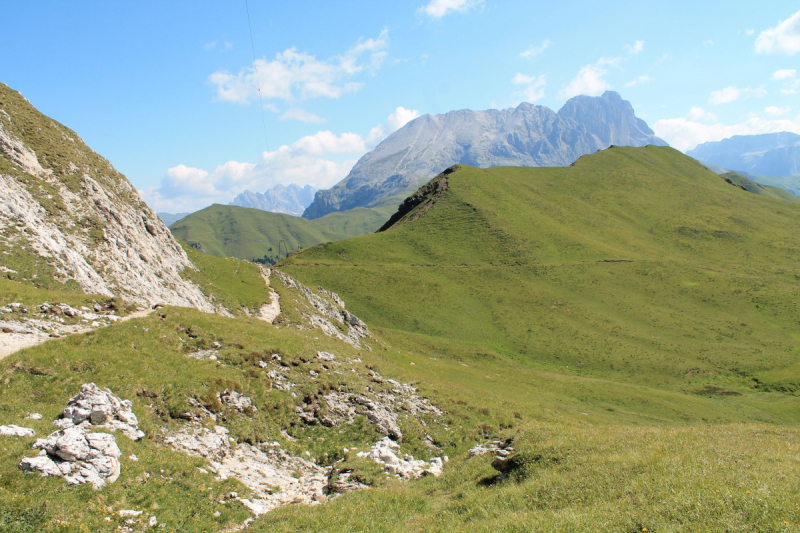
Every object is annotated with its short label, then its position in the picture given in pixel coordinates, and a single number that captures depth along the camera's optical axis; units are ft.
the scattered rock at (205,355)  82.02
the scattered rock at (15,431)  42.70
